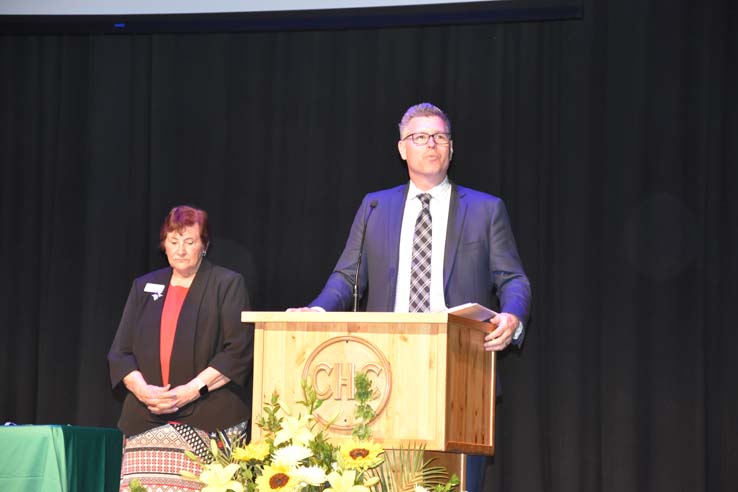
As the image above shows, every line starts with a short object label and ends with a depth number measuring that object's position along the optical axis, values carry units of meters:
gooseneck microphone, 5.98
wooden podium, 5.02
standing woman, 7.39
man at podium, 6.30
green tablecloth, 6.35
